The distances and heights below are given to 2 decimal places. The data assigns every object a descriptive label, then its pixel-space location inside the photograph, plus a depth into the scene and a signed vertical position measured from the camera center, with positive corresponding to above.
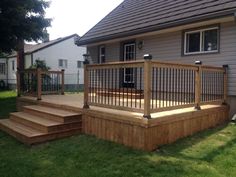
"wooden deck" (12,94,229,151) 4.12 -0.94
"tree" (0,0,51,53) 8.53 +2.54
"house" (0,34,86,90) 19.09 +2.23
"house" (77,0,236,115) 6.19 +1.73
